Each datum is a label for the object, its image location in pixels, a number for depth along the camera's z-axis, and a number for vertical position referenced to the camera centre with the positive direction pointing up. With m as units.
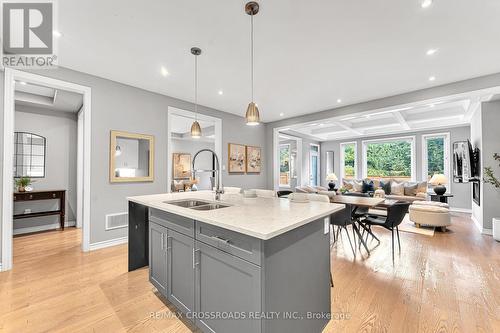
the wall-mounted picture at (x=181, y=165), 9.28 +0.13
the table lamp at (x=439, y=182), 5.52 -0.37
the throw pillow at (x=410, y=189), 6.71 -0.67
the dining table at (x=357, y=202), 3.21 -0.54
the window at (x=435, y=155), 6.82 +0.43
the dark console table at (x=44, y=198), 3.94 -0.57
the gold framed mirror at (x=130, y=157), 3.60 +0.19
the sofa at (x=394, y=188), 6.47 -0.66
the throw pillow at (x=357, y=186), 7.65 -0.65
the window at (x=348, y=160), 8.91 +0.33
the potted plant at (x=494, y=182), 3.74 -0.25
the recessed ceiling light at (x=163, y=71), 3.23 +1.49
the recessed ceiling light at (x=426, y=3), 1.95 +1.51
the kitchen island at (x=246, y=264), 1.24 -0.67
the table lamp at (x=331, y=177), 7.74 -0.33
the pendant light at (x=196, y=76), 2.74 +1.49
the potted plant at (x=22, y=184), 4.06 -0.30
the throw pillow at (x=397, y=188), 6.90 -0.66
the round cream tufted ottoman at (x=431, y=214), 4.27 -0.95
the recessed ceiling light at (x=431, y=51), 2.75 +1.50
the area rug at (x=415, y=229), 4.27 -1.29
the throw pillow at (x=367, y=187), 7.40 -0.66
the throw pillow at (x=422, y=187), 6.58 -0.60
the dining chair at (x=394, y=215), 3.04 -0.68
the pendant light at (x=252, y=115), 2.34 +0.58
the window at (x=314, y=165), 9.55 +0.13
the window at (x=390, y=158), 7.68 +0.35
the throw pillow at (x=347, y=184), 8.00 -0.62
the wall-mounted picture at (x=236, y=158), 5.61 +0.27
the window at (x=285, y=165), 9.11 +0.12
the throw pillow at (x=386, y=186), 7.11 -0.61
